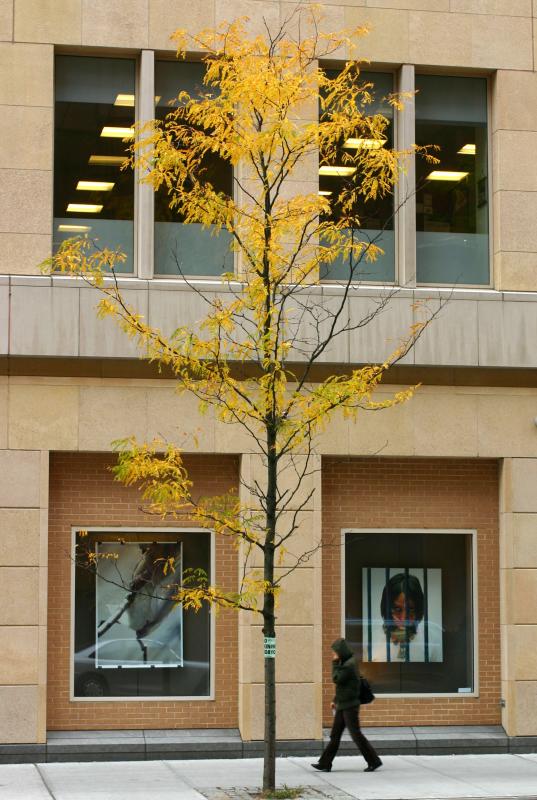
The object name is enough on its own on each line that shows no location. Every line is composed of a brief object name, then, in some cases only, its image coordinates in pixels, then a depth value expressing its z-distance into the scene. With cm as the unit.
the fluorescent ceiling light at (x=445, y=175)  1888
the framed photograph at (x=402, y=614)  1827
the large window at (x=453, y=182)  1878
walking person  1569
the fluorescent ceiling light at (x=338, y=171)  1839
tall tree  1377
